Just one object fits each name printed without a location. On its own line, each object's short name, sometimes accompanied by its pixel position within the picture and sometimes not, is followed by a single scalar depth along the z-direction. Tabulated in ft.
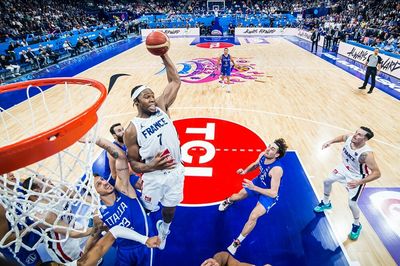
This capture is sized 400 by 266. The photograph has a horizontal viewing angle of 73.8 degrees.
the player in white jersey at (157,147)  10.32
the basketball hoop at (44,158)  5.41
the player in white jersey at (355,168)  12.09
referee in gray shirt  31.53
